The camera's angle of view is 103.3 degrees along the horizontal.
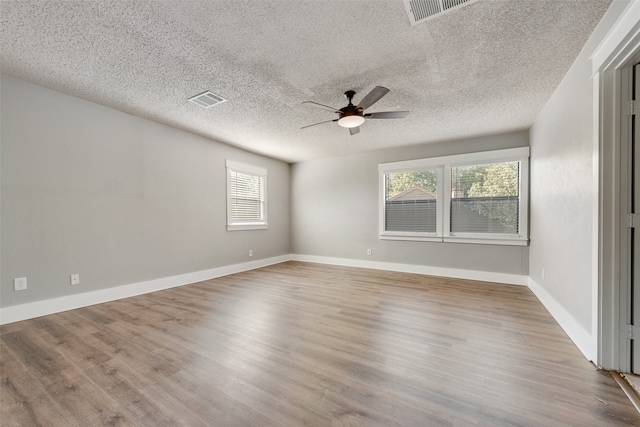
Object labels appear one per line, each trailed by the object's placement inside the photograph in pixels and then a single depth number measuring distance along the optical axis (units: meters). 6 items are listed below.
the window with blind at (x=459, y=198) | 4.19
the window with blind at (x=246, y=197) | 5.08
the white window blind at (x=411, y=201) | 4.87
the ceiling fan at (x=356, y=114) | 2.69
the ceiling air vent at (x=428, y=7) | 1.68
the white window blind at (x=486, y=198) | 4.21
